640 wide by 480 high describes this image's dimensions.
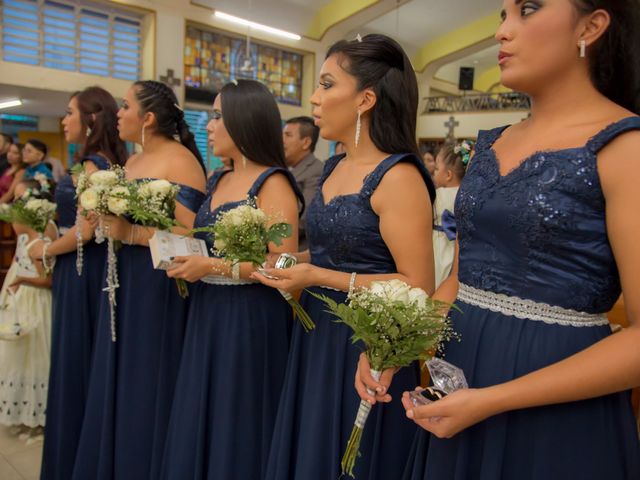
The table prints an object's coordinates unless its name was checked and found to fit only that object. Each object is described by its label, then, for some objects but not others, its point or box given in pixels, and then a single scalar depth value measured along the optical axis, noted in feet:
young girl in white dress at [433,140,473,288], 12.52
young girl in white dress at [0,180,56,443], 11.30
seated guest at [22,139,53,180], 21.90
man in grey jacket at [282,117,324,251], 15.88
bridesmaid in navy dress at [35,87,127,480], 9.00
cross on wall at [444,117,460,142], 44.60
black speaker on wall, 49.32
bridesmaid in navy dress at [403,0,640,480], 3.36
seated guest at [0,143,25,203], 22.95
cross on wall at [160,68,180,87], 28.76
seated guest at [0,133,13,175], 25.39
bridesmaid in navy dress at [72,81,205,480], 8.16
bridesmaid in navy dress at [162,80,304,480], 6.98
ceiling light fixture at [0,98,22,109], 24.93
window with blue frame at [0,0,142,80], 24.62
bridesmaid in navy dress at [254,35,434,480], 5.47
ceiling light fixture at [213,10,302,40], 30.76
